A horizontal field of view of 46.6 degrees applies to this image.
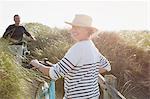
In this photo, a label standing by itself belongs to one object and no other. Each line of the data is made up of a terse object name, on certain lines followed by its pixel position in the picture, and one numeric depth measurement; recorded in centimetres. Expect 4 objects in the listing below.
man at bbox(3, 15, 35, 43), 356
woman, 152
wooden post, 238
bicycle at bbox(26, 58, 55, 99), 182
